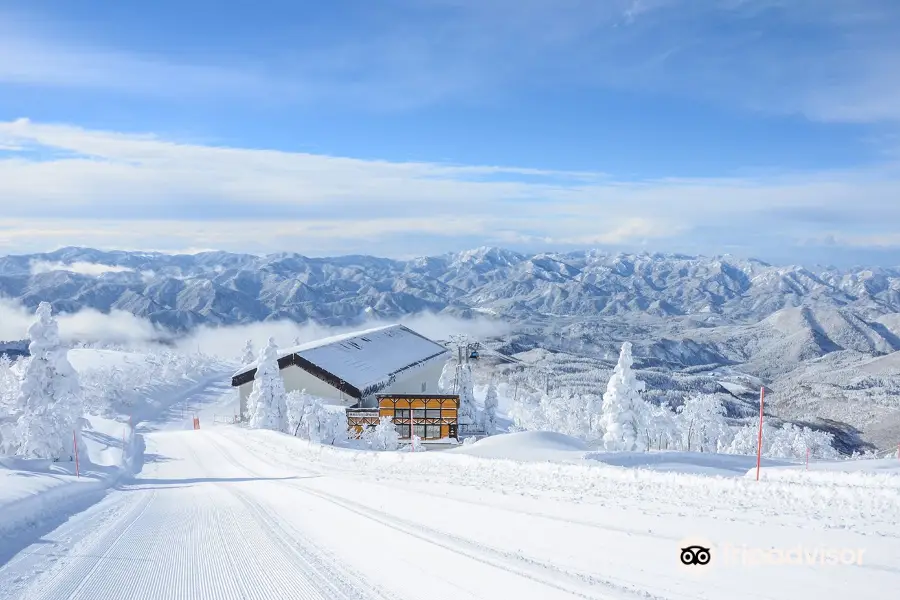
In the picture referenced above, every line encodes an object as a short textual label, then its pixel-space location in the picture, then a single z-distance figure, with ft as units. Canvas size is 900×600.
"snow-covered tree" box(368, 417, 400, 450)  101.30
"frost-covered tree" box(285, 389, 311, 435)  119.85
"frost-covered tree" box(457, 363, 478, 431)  140.77
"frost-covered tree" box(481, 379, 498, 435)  157.07
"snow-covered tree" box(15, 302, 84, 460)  74.79
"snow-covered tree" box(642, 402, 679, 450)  197.28
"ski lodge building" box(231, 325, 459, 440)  126.21
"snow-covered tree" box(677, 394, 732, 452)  234.58
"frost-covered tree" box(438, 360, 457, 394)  253.65
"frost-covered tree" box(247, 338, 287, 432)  126.52
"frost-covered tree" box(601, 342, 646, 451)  111.55
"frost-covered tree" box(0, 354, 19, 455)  77.66
